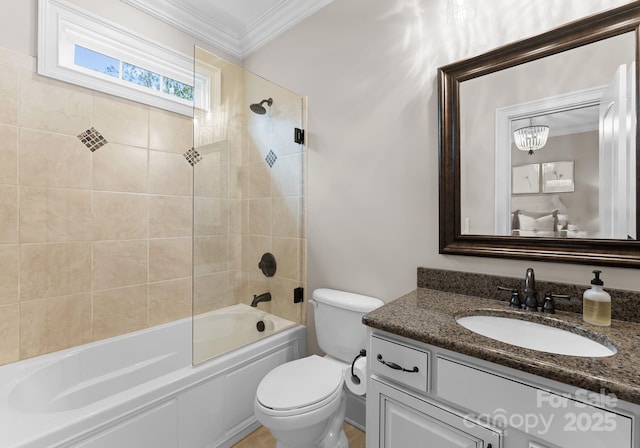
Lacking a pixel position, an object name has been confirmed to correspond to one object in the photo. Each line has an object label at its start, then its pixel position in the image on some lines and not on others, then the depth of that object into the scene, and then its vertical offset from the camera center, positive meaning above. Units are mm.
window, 1615 +1045
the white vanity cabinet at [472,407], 663 -496
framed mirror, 1021 +310
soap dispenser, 957 -269
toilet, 1241 -779
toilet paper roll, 1370 -751
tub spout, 1977 -526
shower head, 1867 +752
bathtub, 1130 -832
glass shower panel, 1608 +92
